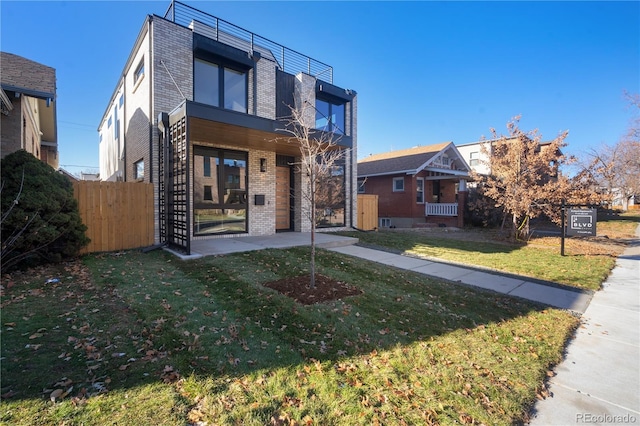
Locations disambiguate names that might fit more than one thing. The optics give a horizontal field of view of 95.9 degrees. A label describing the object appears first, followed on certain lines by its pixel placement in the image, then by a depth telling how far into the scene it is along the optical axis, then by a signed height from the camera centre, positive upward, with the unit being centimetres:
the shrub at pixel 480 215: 1857 -78
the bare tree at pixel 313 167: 484 +95
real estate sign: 936 -60
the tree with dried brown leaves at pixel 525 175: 1171 +123
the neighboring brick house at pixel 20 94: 695 +271
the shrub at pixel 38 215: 549 -25
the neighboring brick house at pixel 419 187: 1931 +121
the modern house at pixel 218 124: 809 +227
